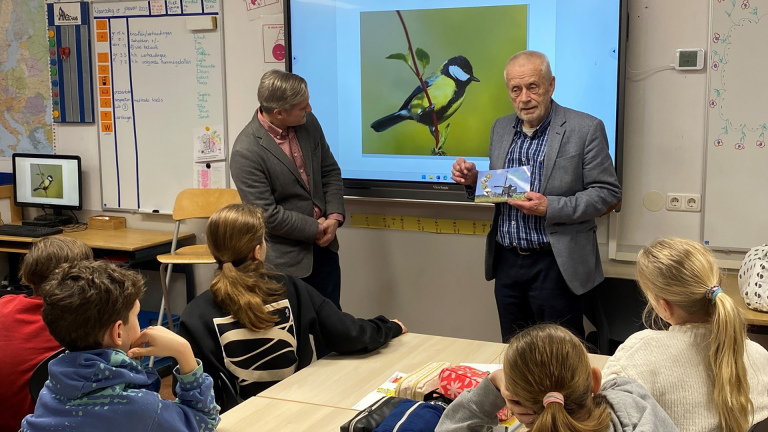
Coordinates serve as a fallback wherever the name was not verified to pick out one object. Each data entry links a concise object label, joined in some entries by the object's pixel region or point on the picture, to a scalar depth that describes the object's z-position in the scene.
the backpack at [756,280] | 2.95
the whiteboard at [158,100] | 4.64
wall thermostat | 3.45
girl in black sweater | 2.26
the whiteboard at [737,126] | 3.36
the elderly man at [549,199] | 3.04
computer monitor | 5.05
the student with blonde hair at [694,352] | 1.72
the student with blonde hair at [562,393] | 1.38
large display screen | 3.56
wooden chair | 4.46
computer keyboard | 4.74
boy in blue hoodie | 1.60
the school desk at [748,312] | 2.90
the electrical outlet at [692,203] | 3.55
